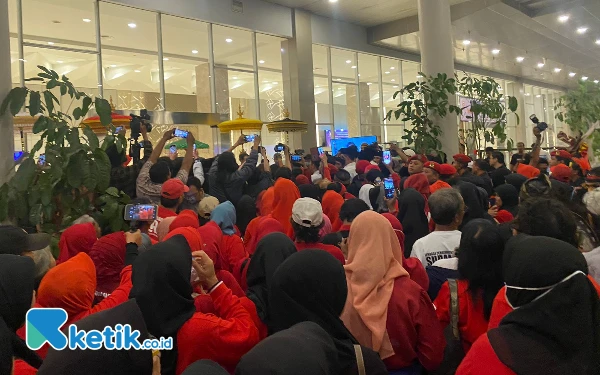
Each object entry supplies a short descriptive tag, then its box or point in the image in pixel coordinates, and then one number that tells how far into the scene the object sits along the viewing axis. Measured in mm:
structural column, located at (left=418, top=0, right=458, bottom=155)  8820
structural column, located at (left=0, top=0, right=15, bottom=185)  4234
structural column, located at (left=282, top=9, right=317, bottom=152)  12664
